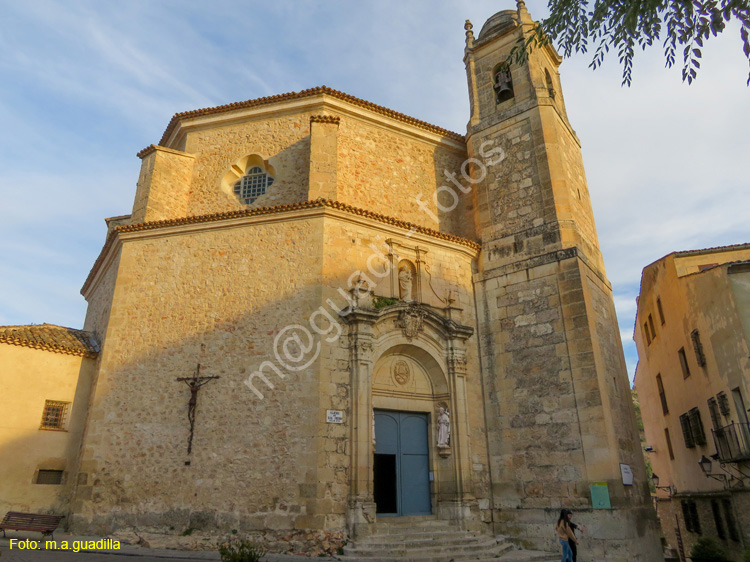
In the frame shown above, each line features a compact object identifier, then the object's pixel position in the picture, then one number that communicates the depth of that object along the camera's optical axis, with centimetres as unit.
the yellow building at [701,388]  1312
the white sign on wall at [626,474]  1065
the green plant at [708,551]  1364
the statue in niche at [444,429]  1150
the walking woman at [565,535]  842
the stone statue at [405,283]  1239
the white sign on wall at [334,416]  1016
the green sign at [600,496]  1015
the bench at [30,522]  982
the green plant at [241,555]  611
